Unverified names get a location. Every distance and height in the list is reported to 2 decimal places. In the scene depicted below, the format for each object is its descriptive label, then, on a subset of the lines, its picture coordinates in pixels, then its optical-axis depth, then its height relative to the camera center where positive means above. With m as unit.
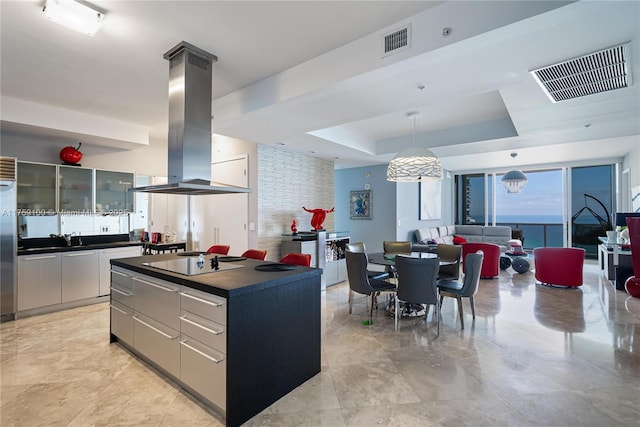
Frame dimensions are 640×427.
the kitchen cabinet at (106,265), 4.66 -0.75
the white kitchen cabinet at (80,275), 4.30 -0.84
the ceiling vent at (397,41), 2.35 +1.33
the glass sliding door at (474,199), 10.04 +0.49
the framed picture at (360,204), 7.84 +0.26
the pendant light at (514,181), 7.27 +0.79
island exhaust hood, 2.82 +0.88
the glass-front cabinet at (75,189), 4.79 +0.40
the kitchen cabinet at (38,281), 3.97 -0.86
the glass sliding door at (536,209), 8.88 +0.17
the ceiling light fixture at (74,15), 2.16 +1.42
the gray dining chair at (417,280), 3.44 -0.73
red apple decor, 4.82 +0.92
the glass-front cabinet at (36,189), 4.42 +0.38
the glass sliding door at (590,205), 8.21 +0.24
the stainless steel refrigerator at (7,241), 3.84 -0.32
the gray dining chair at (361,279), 3.95 -0.82
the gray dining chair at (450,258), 4.68 -0.66
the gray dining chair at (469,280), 3.72 -0.78
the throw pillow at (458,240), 8.12 -0.67
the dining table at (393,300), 4.09 -1.25
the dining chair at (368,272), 4.46 -0.85
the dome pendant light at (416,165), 4.21 +0.67
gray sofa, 7.84 -0.56
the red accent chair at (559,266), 5.43 -0.91
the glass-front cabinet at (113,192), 5.20 +0.39
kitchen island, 2.00 -0.83
